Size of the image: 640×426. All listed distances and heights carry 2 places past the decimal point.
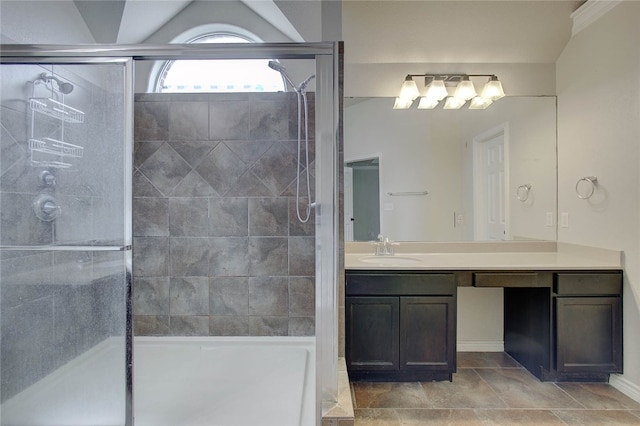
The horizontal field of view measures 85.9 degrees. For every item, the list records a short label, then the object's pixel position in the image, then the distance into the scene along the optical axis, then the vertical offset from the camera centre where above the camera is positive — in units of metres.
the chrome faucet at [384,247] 2.62 -0.26
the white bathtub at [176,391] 1.61 -0.94
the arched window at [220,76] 2.56 +1.03
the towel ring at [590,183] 2.35 +0.21
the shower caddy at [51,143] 1.66 +0.34
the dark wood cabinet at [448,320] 2.18 -0.68
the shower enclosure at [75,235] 1.53 -0.10
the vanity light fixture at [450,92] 2.61 +0.94
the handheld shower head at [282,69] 1.81 +0.80
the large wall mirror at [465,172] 2.69 +0.33
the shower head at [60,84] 1.63 +0.62
